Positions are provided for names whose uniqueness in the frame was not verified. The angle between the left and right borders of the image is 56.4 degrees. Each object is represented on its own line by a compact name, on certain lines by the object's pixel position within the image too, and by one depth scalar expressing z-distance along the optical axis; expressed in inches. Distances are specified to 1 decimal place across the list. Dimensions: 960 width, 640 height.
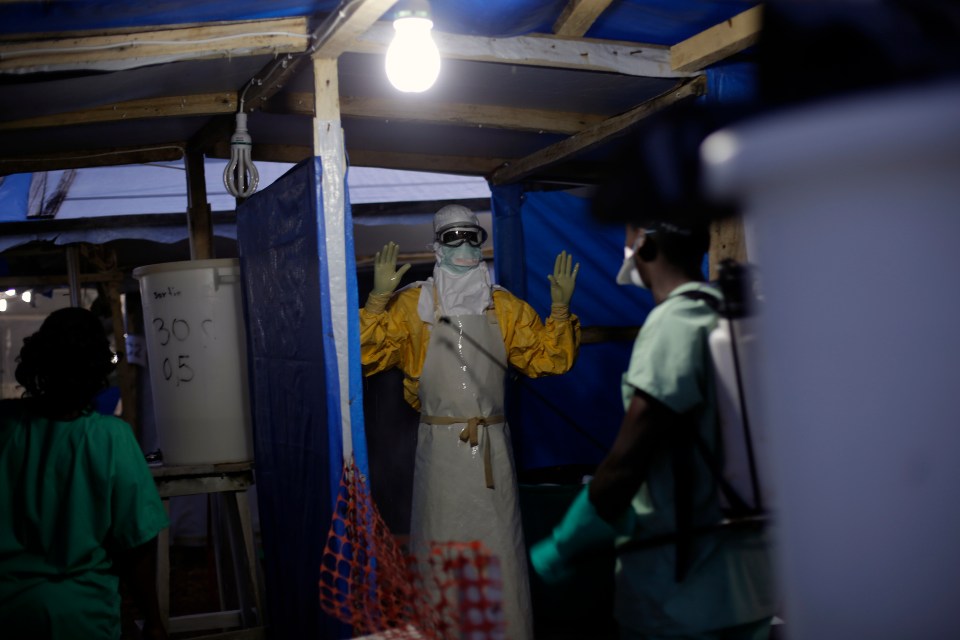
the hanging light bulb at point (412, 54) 114.7
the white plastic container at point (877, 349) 30.0
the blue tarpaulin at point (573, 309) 236.2
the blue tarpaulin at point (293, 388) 124.9
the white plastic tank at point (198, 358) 166.1
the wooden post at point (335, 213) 124.2
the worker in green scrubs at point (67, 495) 101.3
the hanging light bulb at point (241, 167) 156.9
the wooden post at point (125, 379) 297.9
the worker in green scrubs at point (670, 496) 74.2
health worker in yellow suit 170.2
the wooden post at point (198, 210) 201.3
